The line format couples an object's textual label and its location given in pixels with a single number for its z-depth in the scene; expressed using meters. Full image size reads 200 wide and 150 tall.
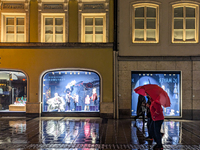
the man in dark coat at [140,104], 12.55
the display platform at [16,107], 15.69
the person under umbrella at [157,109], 7.37
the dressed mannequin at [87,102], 15.60
